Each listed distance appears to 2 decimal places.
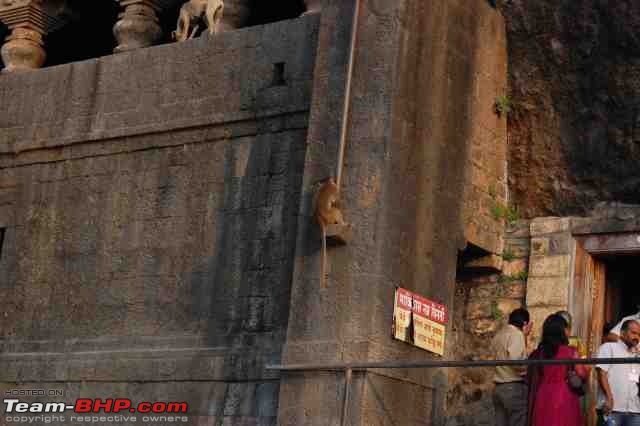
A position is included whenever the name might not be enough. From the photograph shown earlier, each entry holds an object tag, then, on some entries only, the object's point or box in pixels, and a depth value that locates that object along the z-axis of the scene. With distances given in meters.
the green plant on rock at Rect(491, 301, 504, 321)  11.79
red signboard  10.62
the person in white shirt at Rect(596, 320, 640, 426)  10.09
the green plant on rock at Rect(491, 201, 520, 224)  12.11
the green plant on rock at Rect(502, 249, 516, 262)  12.02
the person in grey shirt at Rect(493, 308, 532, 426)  10.45
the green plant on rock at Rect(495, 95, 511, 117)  12.23
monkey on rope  10.69
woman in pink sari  9.81
